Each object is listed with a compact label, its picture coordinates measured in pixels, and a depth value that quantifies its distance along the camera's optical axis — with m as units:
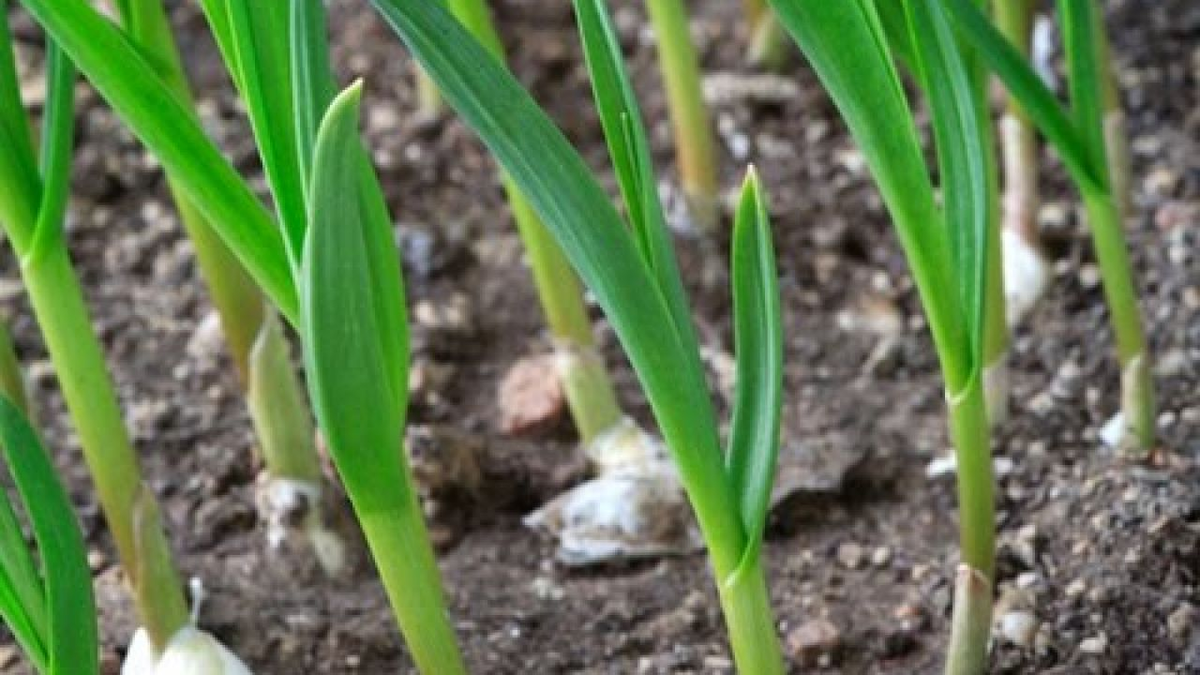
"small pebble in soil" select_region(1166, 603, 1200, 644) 1.29
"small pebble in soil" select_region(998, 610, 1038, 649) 1.29
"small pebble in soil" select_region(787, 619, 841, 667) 1.30
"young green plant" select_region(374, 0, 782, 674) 1.16
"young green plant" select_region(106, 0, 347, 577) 1.30
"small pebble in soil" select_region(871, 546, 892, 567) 1.34
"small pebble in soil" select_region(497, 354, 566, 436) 1.39
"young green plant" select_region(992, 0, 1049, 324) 1.41
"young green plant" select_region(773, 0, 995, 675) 1.20
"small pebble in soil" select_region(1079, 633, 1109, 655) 1.29
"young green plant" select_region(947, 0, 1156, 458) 1.25
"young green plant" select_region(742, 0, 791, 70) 1.55
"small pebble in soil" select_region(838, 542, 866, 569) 1.34
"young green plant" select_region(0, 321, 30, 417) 1.30
